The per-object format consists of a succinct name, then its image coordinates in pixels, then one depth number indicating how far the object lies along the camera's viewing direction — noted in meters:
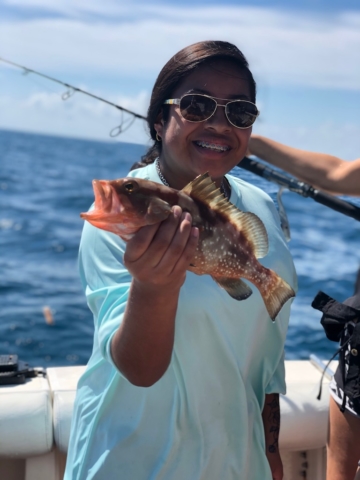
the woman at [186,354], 2.01
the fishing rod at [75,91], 3.87
